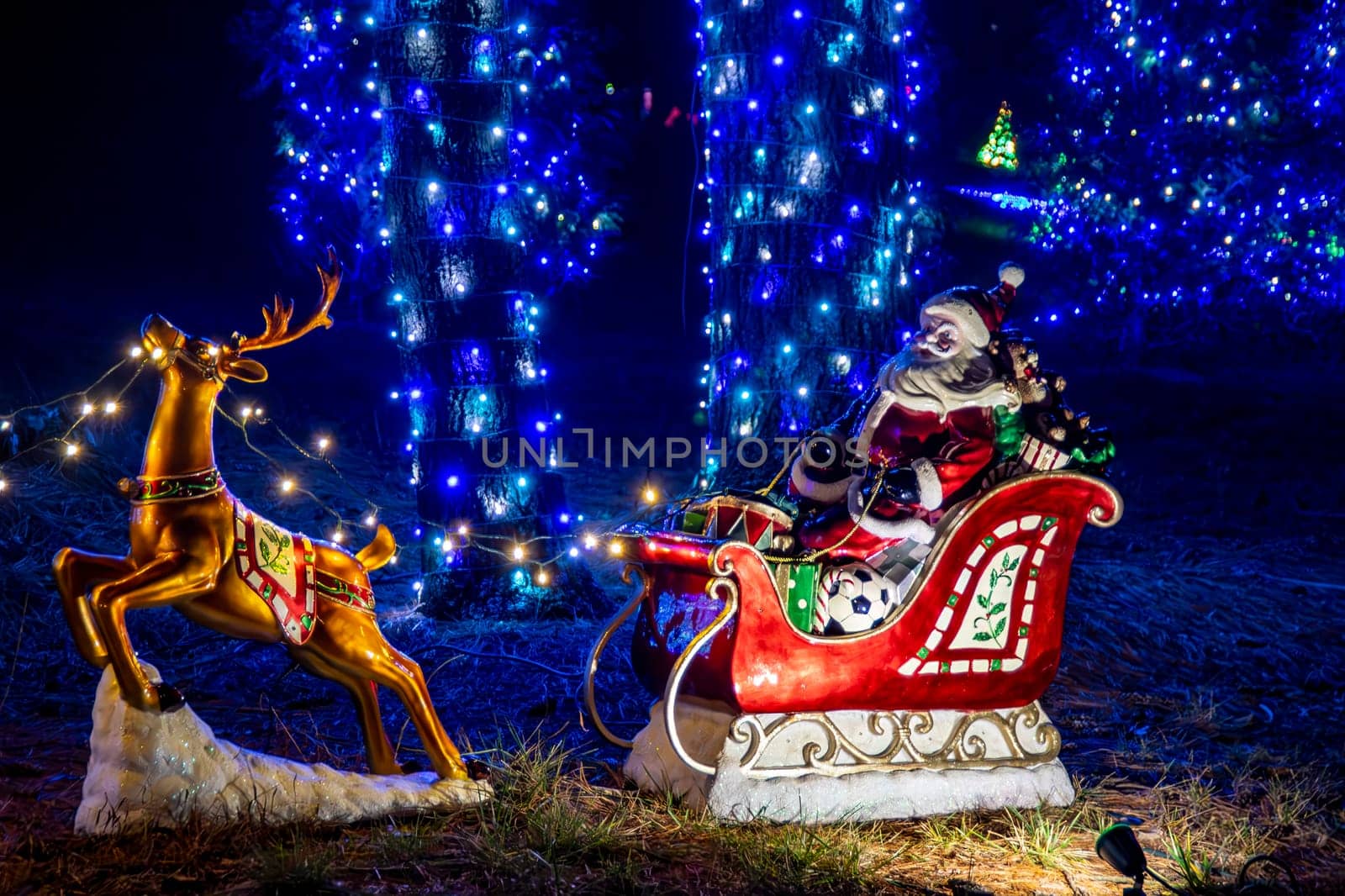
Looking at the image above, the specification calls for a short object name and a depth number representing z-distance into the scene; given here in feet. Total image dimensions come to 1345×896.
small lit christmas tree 52.21
